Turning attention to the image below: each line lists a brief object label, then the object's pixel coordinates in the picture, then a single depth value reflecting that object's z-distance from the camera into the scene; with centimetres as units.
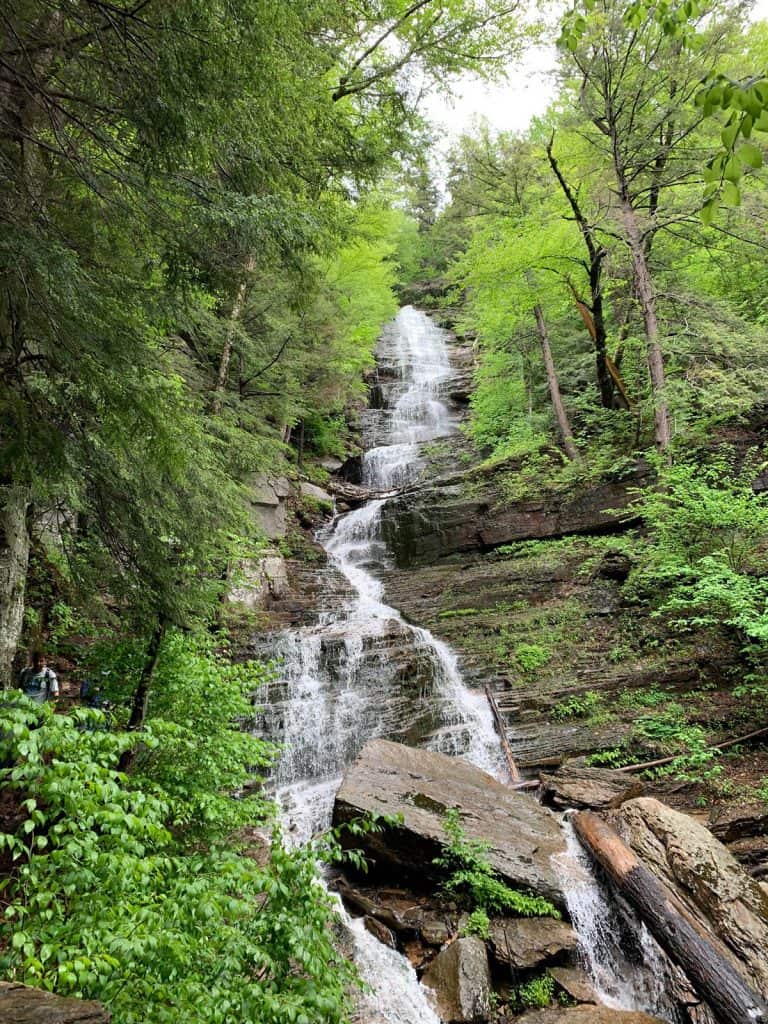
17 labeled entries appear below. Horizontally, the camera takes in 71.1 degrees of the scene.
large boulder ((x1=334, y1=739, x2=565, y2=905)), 549
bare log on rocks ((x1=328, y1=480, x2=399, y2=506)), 1895
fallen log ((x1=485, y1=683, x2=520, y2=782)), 748
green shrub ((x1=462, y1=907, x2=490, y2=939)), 488
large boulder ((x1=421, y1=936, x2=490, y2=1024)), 423
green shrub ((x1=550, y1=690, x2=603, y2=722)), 820
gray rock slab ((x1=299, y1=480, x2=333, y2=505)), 1811
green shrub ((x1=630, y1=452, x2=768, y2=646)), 717
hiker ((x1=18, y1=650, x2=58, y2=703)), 606
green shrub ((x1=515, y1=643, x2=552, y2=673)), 946
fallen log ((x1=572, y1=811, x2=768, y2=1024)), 401
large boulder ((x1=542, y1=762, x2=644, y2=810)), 645
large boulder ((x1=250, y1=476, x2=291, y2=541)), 1471
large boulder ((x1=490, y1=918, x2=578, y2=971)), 465
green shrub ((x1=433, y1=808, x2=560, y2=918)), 507
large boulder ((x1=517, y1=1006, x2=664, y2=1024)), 411
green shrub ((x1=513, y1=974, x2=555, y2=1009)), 438
